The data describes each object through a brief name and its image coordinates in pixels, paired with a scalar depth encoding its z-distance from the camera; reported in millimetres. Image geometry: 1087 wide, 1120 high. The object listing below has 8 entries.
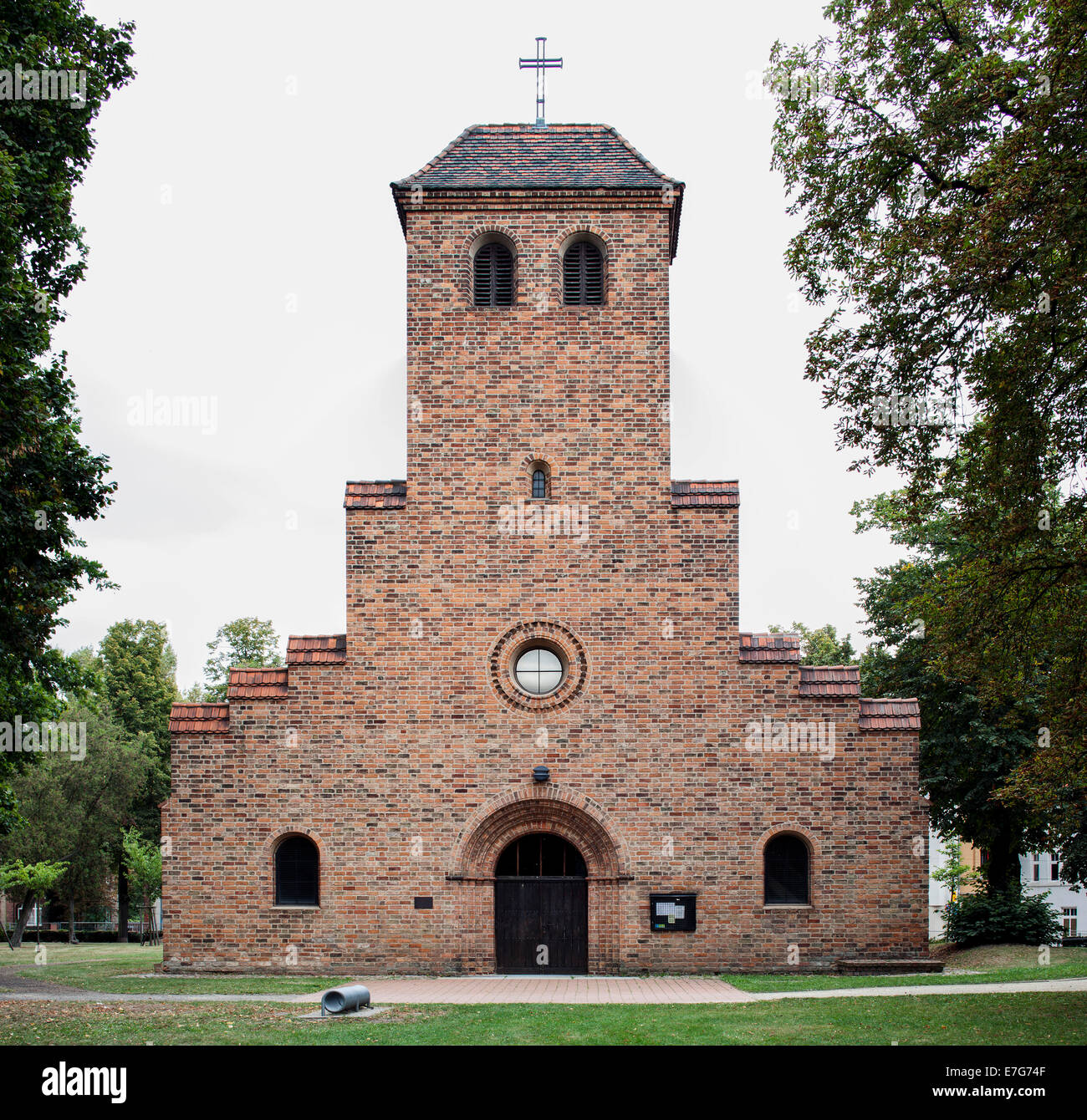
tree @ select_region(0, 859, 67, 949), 31250
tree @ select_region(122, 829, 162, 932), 36844
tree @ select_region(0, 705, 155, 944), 36406
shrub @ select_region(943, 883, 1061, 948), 24953
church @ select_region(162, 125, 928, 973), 19750
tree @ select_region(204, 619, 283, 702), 43125
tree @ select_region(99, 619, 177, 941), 42125
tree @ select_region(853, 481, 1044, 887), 25312
